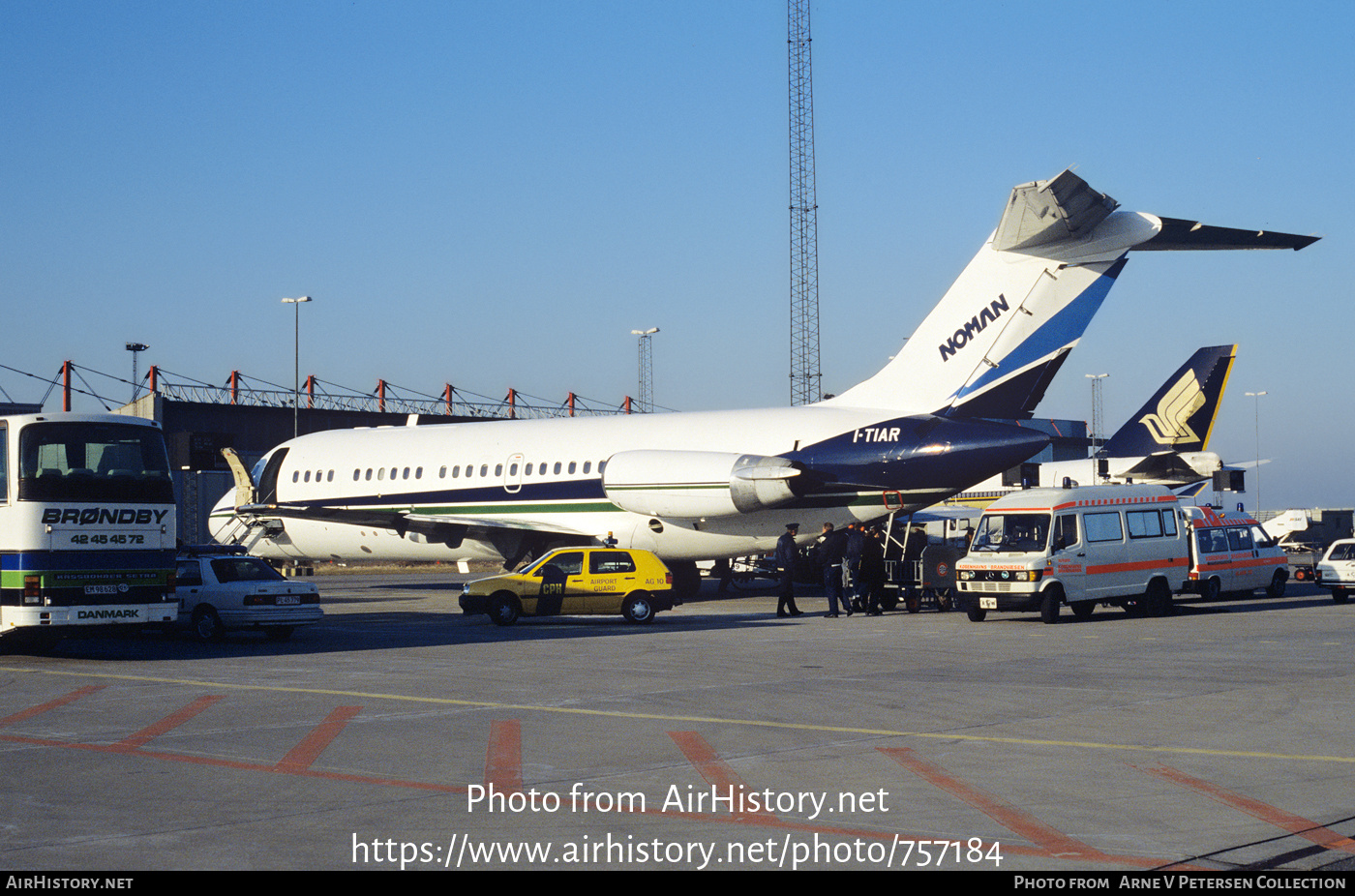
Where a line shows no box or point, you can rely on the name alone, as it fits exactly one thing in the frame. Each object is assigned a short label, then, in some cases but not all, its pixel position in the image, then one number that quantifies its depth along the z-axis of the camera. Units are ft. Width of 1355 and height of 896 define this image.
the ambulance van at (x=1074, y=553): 78.48
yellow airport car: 81.25
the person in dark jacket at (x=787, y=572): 89.10
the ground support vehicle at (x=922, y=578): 91.86
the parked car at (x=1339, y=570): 98.17
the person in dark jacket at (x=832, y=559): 88.89
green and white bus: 59.82
